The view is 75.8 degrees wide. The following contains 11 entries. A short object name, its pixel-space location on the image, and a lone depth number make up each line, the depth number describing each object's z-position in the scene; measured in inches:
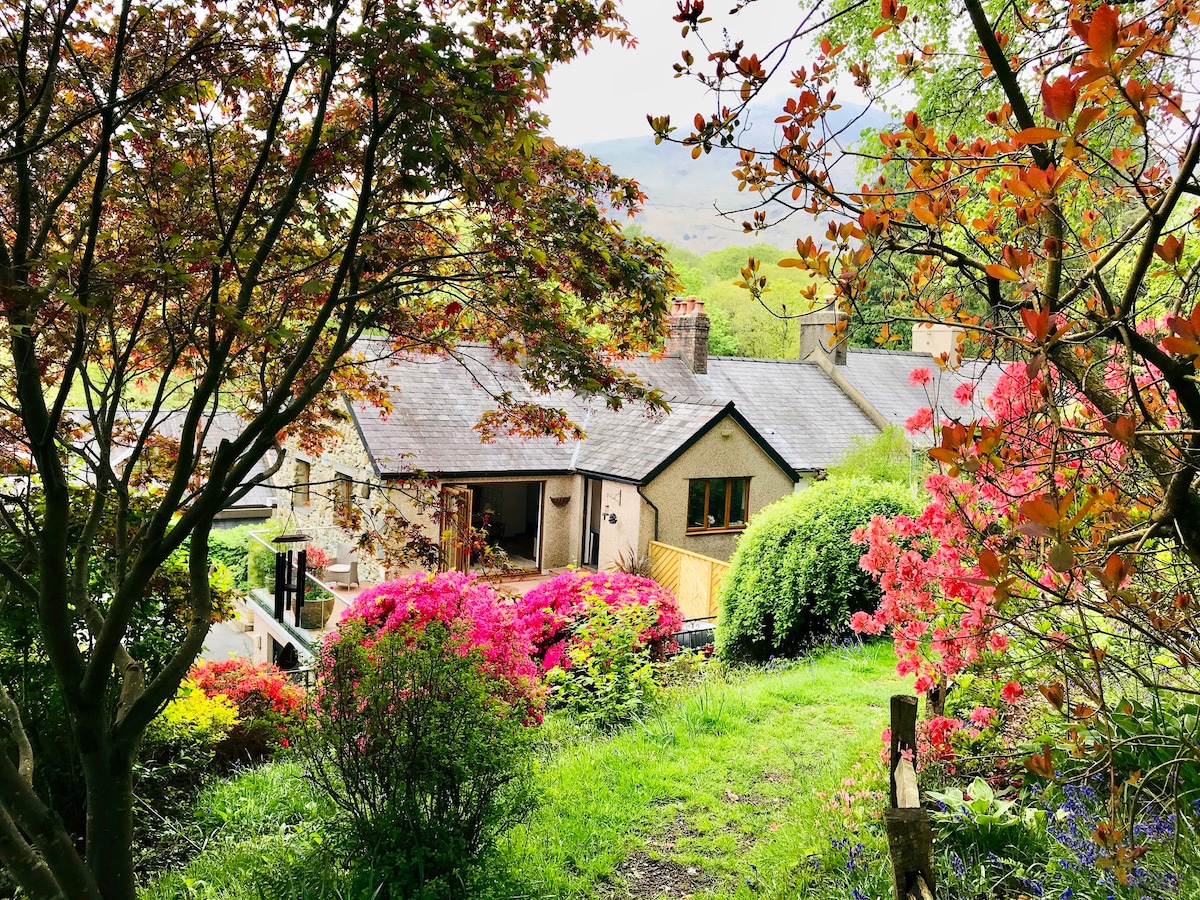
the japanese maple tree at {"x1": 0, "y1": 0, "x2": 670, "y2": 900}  117.5
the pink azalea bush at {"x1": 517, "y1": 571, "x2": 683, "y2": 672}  356.2
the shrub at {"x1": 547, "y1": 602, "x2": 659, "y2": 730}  296.7
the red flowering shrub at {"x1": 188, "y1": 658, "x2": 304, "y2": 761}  290.2
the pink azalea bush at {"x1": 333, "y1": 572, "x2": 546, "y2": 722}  198.4
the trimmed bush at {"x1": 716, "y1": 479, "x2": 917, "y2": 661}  393.1
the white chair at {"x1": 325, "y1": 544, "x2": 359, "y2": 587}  608.7
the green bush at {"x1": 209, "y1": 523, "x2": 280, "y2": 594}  661.3
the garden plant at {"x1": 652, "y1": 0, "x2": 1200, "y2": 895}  63.6
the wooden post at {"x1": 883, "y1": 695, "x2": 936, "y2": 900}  112.1
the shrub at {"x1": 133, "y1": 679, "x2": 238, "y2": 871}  214.7
